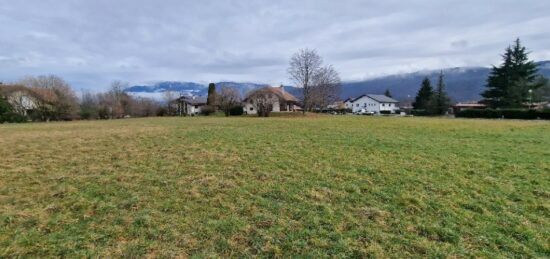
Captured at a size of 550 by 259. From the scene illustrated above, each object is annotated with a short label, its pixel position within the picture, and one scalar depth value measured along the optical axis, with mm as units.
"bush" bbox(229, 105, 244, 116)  50919
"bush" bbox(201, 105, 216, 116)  54900
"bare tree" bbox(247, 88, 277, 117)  45219
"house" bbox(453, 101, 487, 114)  69412
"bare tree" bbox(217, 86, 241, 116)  51397
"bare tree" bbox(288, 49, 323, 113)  46938
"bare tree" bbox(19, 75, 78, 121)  41438
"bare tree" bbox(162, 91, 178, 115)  59838
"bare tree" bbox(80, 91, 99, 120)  45672
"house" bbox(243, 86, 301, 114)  47119
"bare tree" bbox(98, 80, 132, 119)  49641
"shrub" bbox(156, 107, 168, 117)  57578
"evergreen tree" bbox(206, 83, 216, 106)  55009
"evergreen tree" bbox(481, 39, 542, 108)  46344
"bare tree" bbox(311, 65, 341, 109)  47750
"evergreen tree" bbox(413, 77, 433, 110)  66306
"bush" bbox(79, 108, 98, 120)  45441
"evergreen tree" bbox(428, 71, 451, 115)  58719
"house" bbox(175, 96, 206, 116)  65625
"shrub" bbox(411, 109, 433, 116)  59797
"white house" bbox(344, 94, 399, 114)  89188
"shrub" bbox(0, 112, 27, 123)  36000
